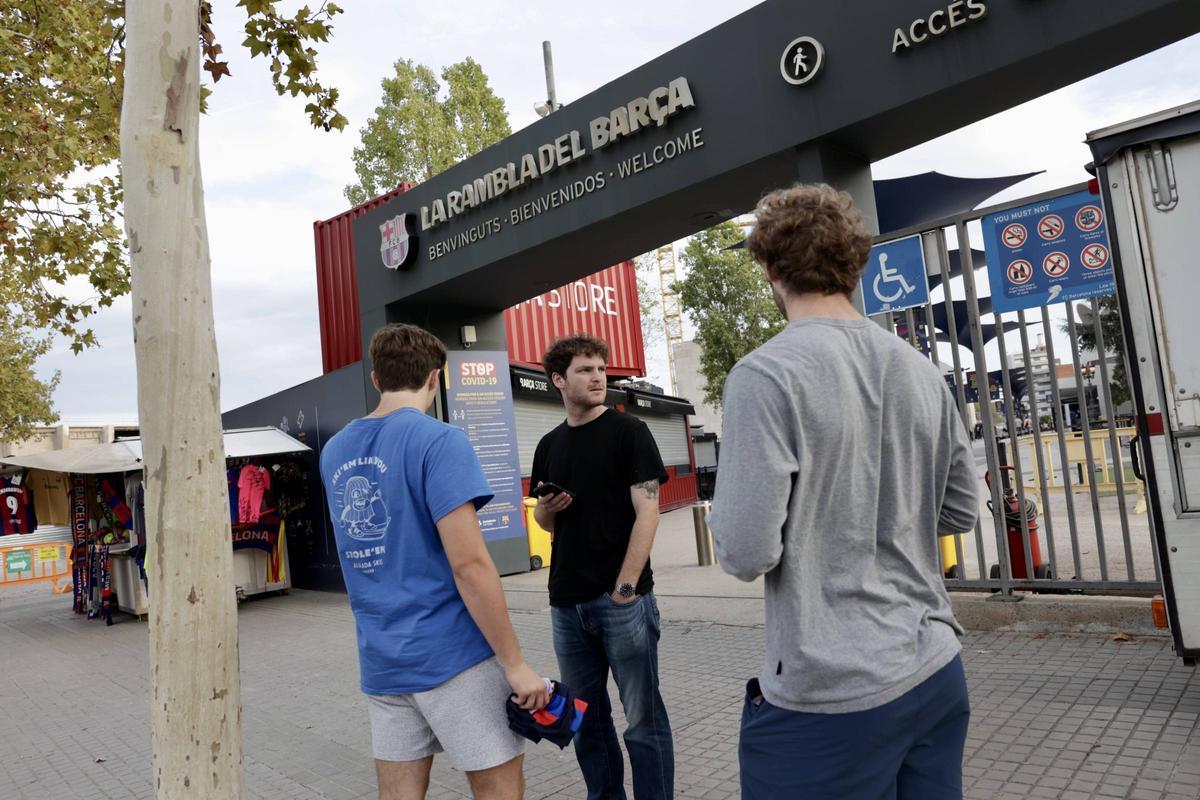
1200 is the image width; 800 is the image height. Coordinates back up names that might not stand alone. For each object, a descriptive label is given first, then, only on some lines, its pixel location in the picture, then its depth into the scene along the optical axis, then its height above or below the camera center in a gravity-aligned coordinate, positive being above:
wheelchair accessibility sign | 6.53 +1.20
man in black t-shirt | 3.14 -0.39
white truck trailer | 4.25 +0.48
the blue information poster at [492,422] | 11.33 +0.76
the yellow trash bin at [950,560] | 6.55 -1.02
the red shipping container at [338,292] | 13.20 +3.09
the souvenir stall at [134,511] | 12.02 +0.00
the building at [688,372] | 62.12 +6.32
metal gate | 5.72 +0.20
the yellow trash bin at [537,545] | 12.66 -1.03
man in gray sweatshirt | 1.57 -0.19
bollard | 11.51 -1.05
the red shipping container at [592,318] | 18.28 +3.42
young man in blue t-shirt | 2.40 -0.34
